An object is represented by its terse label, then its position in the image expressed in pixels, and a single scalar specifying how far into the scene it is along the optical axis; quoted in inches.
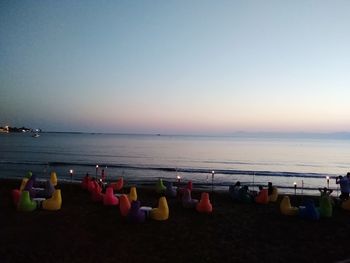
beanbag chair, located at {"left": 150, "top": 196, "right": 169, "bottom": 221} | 498.9
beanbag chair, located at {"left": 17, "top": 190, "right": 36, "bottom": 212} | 531.8
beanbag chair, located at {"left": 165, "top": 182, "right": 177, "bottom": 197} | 707.4
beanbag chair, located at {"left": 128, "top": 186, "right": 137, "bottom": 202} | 612.7
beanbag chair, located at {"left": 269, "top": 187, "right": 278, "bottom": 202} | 667.4
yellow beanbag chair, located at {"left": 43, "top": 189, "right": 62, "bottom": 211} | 546.6
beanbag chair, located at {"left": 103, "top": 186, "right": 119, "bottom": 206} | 593.6
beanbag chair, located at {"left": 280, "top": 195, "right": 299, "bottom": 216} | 550.9
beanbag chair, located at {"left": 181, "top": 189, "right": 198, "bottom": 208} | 589.6
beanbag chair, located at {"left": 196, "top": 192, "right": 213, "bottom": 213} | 557.0
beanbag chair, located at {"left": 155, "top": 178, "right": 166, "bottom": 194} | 751.8
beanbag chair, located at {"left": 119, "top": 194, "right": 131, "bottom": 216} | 508.4
